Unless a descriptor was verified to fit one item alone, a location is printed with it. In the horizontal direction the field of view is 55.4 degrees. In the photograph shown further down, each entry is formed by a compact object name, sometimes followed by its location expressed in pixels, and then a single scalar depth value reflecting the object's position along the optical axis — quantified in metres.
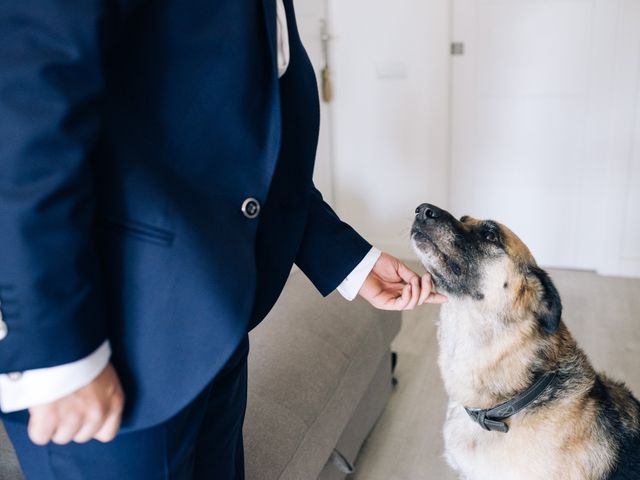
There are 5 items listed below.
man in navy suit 0.53
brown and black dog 1.32
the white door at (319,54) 3.16
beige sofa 1.33
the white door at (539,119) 3.16
